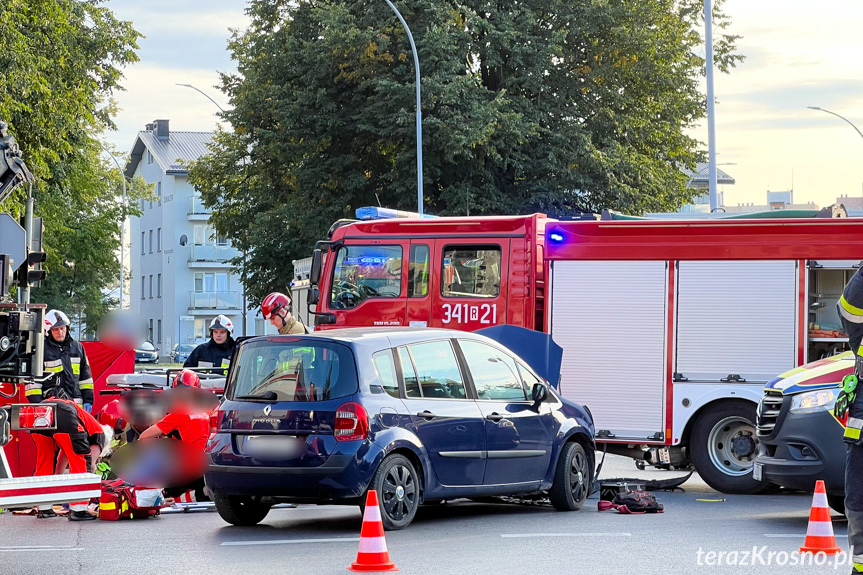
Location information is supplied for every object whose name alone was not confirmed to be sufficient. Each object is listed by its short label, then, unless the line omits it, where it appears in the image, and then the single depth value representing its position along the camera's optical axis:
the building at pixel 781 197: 104.98
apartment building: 90.12
